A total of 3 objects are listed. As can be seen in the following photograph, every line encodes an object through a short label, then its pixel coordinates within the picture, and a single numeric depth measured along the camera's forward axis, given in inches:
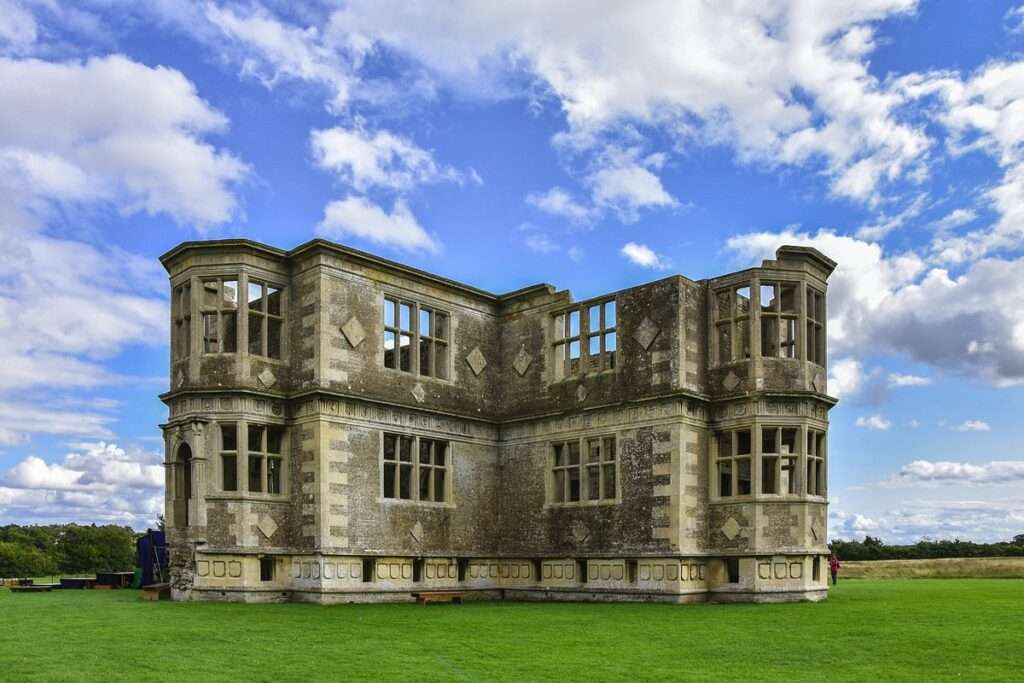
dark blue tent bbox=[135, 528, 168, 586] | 1237.1
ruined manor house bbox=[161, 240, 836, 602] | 1038.4
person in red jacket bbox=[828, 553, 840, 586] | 1428.4
